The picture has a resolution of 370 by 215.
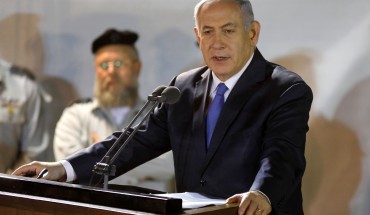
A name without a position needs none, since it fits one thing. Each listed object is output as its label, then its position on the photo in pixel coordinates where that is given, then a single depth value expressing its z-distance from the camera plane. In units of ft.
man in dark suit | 20.61
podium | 16.88
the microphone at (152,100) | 19.33
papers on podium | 17.94
